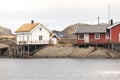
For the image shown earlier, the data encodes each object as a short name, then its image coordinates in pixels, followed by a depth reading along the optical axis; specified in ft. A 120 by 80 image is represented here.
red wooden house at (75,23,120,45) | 384.06
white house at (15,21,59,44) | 416.05
